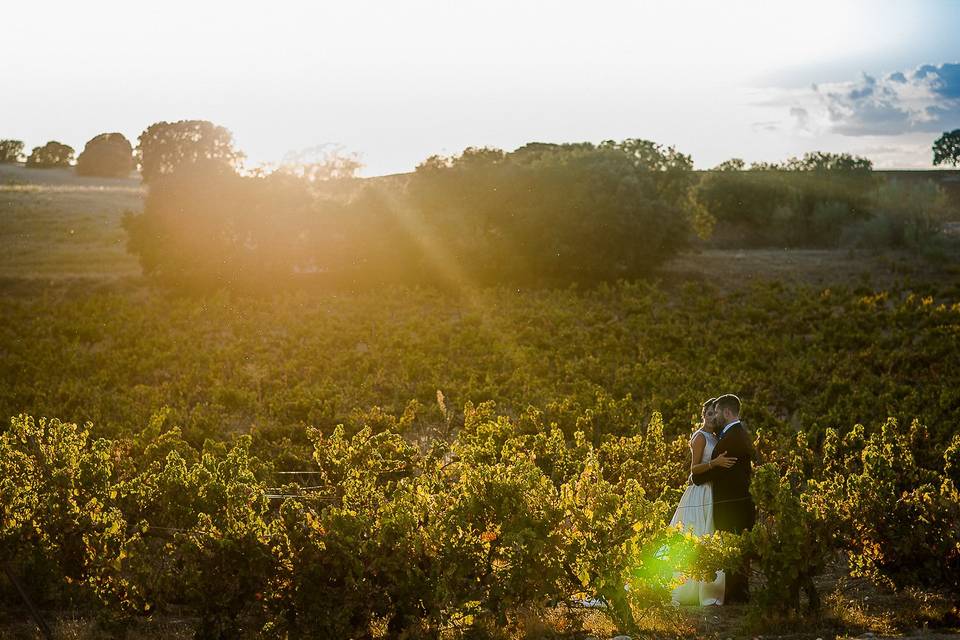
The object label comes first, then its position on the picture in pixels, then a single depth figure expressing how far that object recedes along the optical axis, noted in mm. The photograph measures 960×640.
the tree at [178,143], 62312
